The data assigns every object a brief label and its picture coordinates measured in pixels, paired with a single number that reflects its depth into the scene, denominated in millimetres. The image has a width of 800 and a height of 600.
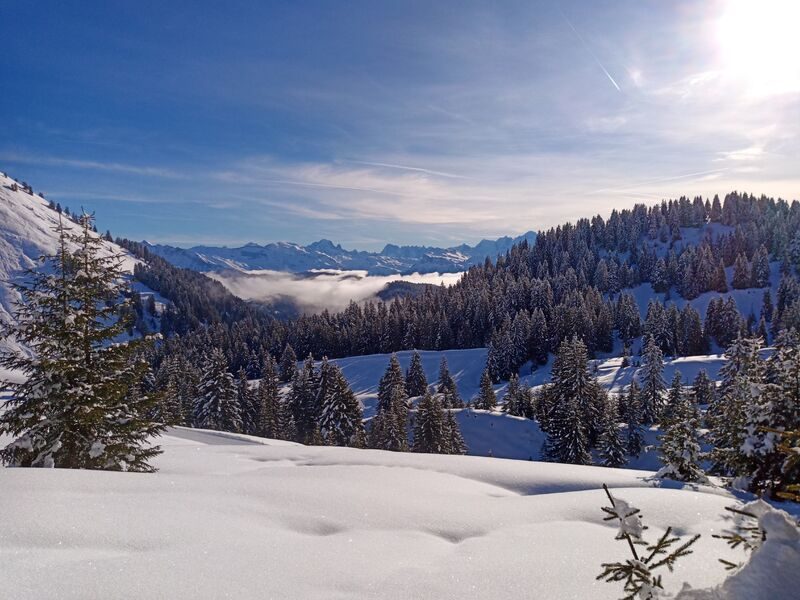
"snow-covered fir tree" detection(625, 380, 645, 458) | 47594
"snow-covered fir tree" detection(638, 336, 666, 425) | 56562
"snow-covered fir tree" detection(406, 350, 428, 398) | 77438
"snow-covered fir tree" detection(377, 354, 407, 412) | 62656
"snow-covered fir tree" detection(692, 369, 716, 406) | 58747
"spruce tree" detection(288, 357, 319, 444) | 55344
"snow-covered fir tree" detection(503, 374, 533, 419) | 60094
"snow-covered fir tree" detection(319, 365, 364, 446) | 44156
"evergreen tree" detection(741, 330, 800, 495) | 12125
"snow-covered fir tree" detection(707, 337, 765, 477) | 13266
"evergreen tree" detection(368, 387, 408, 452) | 40219
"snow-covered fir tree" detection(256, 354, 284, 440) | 50375
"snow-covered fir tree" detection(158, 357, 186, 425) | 49234
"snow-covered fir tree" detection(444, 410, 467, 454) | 42538
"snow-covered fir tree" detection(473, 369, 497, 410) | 64869
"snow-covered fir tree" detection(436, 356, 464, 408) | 64750
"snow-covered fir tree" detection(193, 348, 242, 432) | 45219
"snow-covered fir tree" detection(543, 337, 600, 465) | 37969
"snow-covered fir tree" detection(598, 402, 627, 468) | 39156
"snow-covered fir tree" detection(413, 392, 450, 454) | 40625
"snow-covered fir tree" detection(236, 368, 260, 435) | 55194
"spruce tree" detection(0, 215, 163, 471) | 10109
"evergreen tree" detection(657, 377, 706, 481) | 14312
